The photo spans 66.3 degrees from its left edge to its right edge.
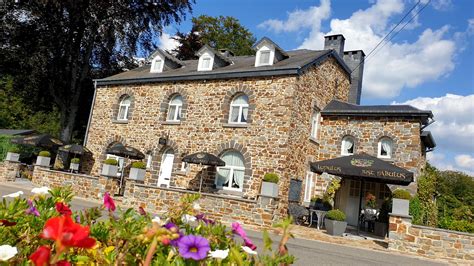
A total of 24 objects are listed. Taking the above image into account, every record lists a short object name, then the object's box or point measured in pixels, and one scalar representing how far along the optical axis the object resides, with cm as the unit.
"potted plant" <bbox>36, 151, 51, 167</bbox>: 1766
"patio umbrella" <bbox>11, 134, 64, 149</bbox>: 1873
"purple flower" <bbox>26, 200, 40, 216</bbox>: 197
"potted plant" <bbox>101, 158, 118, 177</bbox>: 1490
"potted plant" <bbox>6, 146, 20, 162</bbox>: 1809
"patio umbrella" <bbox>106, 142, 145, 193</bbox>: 1636
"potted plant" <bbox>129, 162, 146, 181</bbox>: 1409
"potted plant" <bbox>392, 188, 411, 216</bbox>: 1042
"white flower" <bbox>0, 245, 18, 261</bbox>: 118
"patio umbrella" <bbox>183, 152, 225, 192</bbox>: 1421
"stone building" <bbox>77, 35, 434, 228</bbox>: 1455
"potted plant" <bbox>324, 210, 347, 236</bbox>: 1179
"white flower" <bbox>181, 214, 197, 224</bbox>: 215
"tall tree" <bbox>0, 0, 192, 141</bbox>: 2281
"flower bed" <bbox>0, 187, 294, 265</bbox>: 95
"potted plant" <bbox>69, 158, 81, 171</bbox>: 1803
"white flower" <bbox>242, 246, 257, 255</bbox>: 157
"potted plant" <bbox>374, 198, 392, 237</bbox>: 1362
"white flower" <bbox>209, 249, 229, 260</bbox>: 136
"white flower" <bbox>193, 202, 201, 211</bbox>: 232
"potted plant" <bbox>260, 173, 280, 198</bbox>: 1195
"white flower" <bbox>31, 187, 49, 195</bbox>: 225
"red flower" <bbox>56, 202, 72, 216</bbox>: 186
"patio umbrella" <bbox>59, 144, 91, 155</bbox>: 1830
